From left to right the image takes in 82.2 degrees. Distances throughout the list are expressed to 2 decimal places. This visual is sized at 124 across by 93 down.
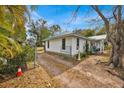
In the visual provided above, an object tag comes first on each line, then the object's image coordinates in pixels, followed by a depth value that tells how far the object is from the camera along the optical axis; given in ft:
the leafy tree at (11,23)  5.90
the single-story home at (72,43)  15.81
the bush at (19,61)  7.86
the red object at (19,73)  7.81
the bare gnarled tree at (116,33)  9.77
